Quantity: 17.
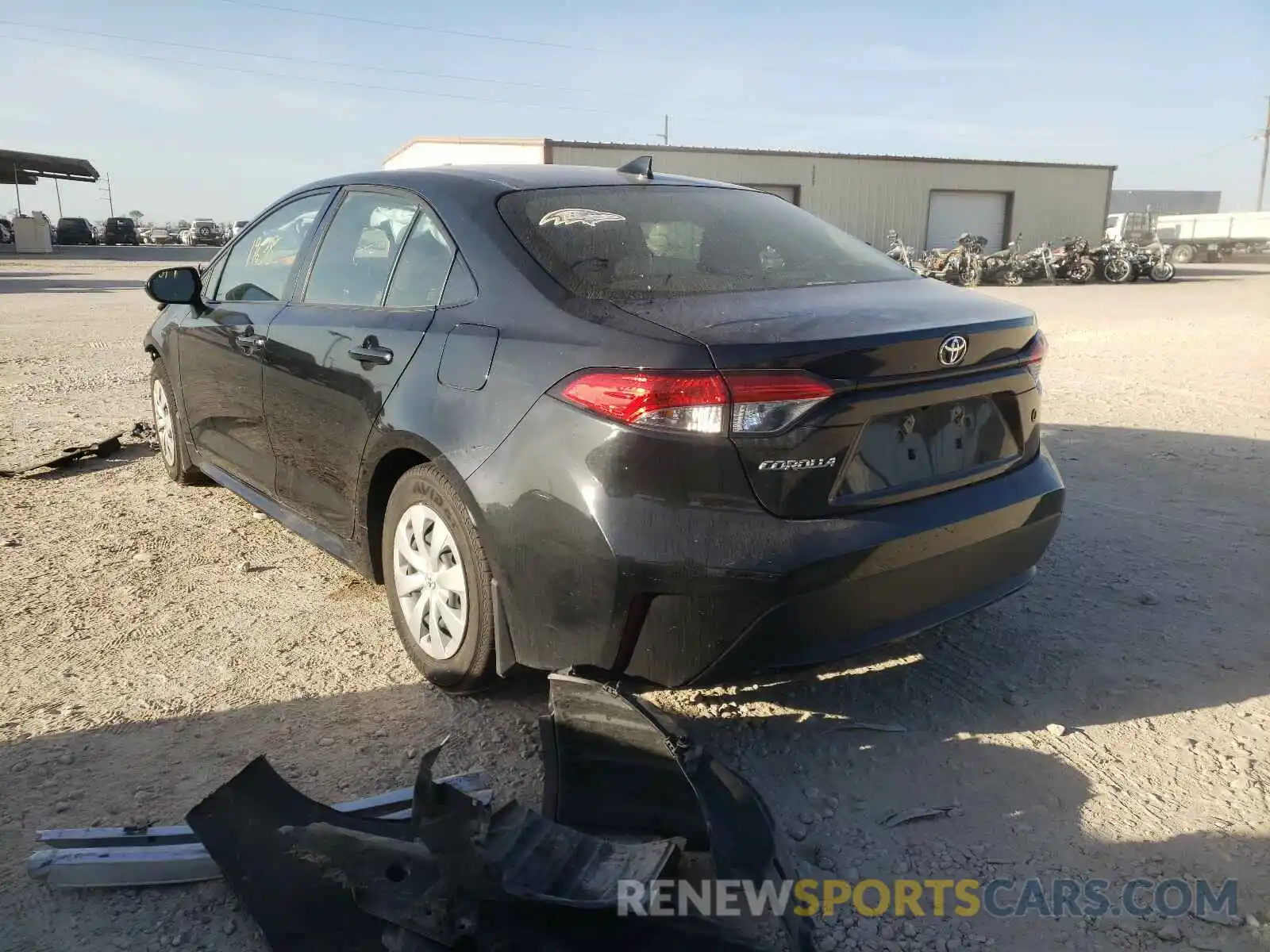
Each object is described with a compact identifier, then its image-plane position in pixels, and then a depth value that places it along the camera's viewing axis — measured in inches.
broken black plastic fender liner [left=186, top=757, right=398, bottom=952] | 81.1
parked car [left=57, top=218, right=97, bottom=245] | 1929.1
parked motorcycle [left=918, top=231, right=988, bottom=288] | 1097.4
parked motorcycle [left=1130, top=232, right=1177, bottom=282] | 1136.2
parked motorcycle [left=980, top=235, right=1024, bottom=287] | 1123.3
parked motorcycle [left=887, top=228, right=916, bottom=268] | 1111.9
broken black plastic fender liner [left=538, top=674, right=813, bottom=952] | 82.7
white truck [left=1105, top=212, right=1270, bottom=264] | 1662.2
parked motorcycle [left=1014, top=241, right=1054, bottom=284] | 1135.6
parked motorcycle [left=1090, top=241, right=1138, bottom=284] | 1123.9
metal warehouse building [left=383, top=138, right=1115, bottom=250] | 1243.8
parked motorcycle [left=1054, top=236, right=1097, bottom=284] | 1134.4
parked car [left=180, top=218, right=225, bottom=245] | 2063.2
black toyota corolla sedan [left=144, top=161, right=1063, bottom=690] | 92.4
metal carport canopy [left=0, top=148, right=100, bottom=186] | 1803.5
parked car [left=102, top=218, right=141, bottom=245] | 1952.5
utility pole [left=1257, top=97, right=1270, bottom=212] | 2637.8
